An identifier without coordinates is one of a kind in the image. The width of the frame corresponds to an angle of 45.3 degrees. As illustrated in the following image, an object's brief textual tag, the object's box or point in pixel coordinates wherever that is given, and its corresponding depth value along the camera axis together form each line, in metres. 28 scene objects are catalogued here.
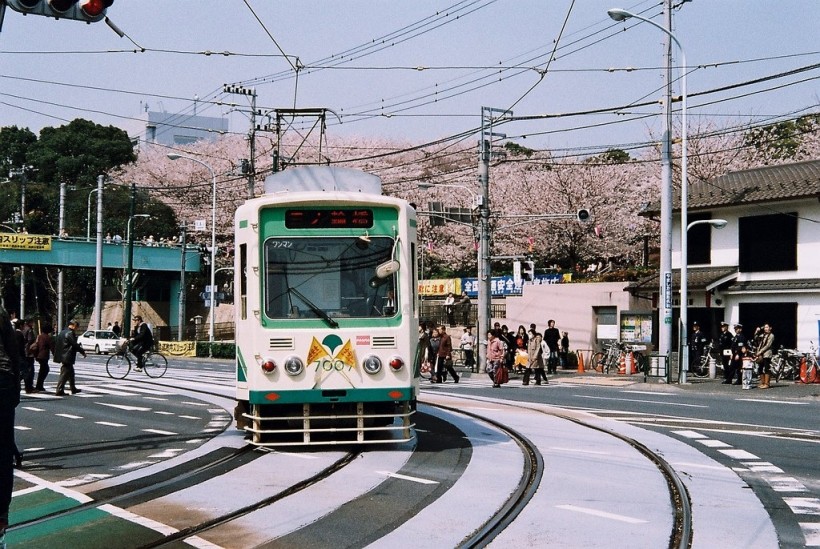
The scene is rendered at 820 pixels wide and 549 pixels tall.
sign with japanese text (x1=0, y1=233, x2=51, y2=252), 50.47
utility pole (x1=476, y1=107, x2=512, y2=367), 32.09
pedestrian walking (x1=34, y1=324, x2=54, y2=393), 21.46
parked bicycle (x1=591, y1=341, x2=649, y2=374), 32.59
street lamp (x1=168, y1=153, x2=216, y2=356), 47.19
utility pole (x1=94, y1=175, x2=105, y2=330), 49.03
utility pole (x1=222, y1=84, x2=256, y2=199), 38.61
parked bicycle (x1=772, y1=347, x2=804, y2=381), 27.56
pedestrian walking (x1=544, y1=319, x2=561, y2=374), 30.59
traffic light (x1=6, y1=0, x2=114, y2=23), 8.73
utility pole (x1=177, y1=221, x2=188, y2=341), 51.95
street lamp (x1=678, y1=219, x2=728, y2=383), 26.67
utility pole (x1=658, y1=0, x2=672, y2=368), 26.88
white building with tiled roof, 29.58
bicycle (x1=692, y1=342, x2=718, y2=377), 29.80
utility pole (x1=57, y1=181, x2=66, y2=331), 54.62
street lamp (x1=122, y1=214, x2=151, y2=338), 47.28
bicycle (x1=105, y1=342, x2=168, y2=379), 28.33
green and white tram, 11.30
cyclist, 28.62
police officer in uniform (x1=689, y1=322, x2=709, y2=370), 29.72
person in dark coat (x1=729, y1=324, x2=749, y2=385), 25.75
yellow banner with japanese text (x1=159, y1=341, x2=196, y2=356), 52.09
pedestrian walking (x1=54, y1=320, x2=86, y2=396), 20.94
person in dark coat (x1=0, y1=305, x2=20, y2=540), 6.26
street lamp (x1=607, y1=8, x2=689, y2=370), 26.89
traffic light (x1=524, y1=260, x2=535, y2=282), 31.53
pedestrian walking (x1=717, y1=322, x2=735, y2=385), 26.56
